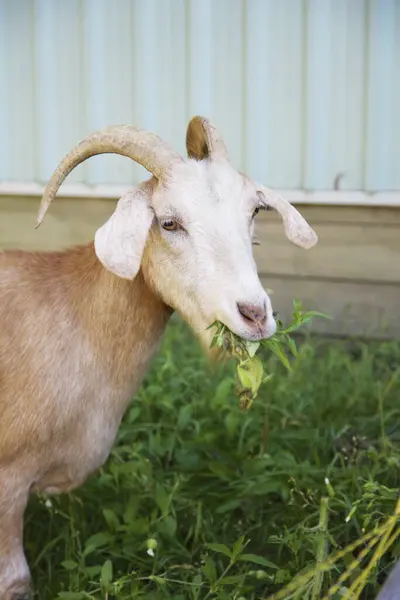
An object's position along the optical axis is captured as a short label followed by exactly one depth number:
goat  2.55
